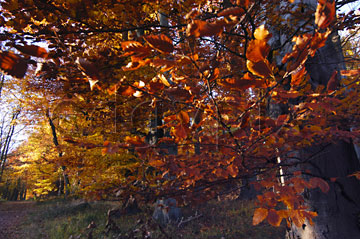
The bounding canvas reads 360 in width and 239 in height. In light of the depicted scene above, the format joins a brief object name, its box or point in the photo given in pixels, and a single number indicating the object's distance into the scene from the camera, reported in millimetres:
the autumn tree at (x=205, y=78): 854
